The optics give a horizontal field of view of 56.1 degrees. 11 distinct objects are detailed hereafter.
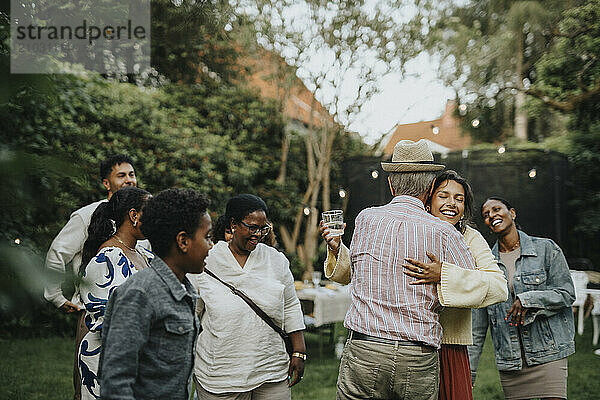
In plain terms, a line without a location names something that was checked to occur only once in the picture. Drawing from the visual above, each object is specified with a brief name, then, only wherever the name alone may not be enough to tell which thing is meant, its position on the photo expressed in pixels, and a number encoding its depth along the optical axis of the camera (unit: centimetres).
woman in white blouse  293
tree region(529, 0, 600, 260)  1013
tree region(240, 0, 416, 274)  1110
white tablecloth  728
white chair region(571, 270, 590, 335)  872
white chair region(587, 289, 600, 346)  810
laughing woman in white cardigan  239
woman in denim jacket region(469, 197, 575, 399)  346
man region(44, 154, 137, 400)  332
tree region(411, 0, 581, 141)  1235
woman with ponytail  260
